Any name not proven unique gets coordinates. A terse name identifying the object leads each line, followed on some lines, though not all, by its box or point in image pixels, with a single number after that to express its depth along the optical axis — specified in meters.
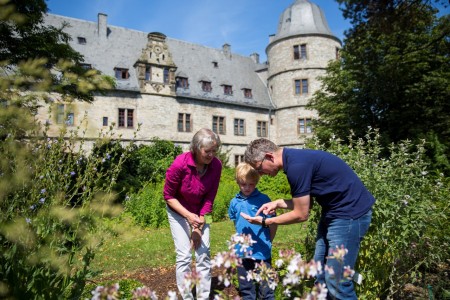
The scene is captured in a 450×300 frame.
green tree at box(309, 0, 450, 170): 13.69
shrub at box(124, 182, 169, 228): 9.82
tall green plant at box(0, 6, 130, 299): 1.95
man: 2.51
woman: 3.28
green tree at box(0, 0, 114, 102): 8.93
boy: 3.12
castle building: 23.20
